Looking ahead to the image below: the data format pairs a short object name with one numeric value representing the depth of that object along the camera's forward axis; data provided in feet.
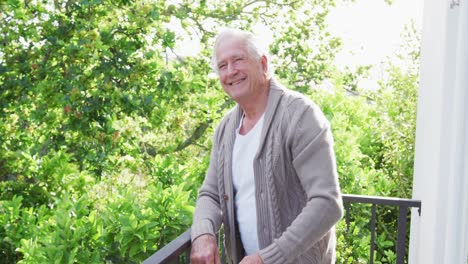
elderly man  5.70
